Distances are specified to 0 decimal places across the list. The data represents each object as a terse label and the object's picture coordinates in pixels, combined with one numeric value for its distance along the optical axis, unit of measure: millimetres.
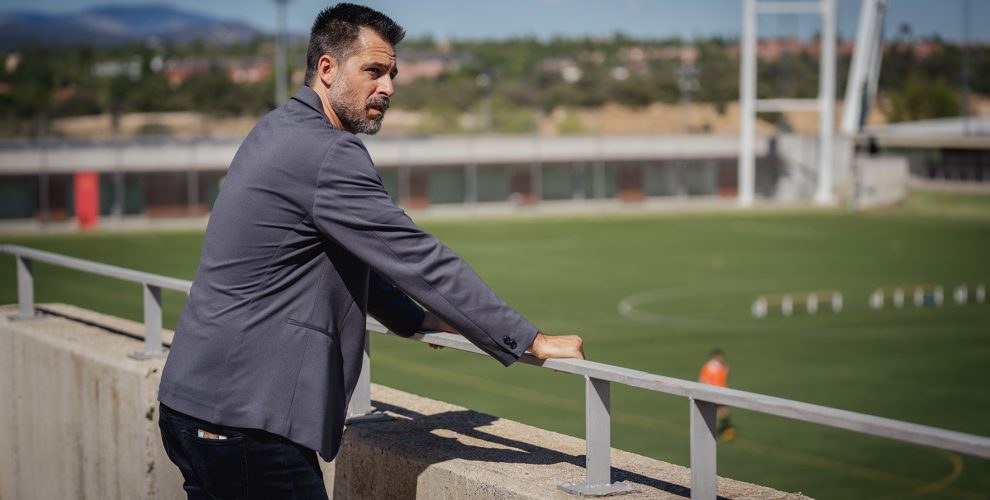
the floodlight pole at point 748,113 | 81875
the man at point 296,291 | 3781
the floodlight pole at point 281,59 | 67725
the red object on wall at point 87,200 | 64312
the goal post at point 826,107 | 82625
